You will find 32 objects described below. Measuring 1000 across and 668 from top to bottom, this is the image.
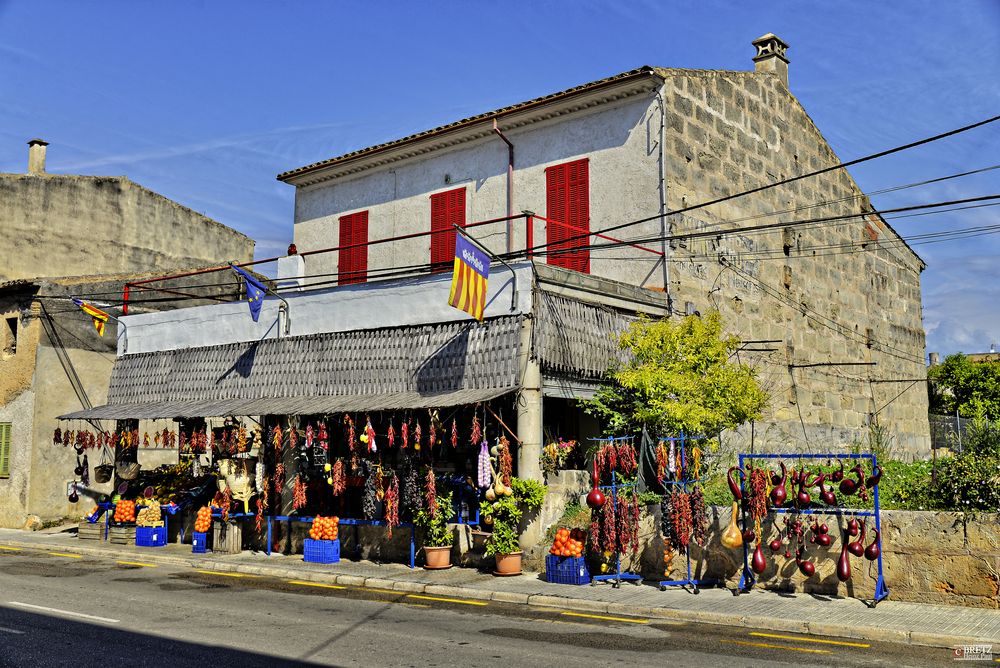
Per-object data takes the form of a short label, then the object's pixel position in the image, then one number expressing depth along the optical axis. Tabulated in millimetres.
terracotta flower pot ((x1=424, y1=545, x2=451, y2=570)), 16094
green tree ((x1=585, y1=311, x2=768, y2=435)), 15836
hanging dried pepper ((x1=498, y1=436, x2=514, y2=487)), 15648
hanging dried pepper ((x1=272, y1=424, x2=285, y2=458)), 18422
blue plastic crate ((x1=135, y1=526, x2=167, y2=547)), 20562
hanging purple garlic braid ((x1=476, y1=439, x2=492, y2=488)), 15518
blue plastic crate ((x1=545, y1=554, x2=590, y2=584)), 14203
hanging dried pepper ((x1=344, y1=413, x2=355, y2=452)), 17094
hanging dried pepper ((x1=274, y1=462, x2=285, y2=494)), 18656
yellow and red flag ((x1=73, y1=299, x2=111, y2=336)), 23531
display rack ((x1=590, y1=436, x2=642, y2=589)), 14023
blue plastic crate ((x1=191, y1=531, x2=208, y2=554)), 19266
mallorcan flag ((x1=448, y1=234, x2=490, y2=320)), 15471
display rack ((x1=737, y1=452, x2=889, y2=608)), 11969
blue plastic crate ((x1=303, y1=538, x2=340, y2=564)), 17375
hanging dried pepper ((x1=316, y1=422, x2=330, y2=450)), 17828
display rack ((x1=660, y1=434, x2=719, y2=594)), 13430
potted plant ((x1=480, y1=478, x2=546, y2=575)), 15211
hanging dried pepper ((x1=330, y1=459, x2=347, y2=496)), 17328
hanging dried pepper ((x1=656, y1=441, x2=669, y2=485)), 15134
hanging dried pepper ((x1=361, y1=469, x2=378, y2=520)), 16969
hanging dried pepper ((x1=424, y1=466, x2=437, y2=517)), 16031
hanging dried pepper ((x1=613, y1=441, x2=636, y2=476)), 15320
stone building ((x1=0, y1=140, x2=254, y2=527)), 25125
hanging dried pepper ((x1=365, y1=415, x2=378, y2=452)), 16984
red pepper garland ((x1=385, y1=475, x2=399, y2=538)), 16438
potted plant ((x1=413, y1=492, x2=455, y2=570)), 16125
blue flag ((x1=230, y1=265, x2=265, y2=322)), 20198
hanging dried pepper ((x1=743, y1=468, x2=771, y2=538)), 12648
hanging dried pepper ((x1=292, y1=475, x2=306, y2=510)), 18125
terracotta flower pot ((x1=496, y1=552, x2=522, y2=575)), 15203
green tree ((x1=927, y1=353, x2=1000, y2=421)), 43438
